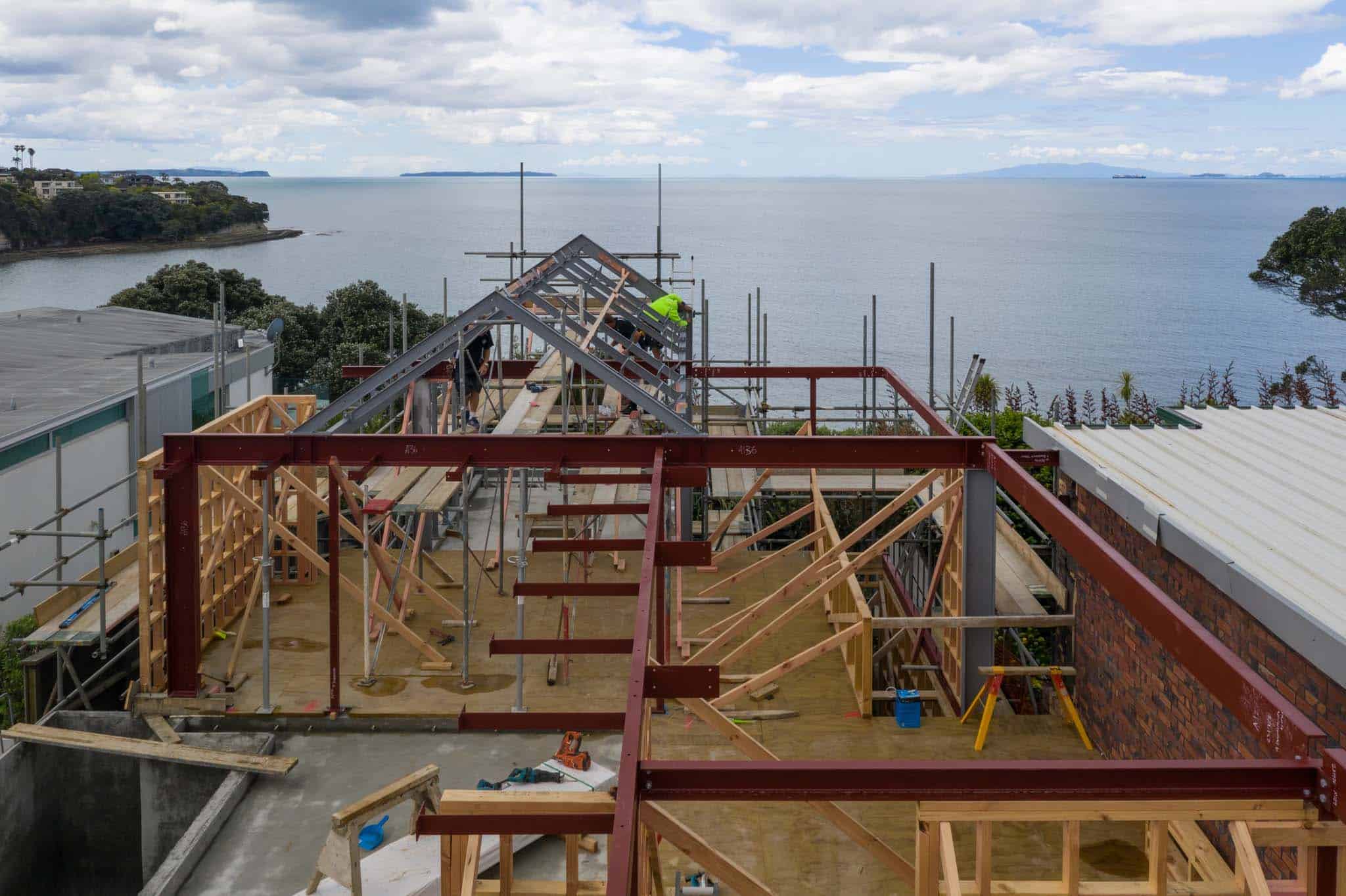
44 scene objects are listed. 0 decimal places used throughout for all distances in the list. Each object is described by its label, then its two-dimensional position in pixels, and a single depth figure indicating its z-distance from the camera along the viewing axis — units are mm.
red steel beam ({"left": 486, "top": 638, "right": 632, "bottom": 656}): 8133
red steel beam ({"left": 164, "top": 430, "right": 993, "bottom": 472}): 12336
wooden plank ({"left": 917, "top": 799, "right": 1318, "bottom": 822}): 5512
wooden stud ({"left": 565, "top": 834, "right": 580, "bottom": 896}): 7445
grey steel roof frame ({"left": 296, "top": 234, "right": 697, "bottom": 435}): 14172
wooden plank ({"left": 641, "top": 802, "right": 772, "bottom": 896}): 5934
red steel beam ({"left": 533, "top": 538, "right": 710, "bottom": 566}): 8367
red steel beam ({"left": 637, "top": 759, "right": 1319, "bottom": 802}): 5461
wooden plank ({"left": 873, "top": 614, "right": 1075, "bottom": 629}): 12531
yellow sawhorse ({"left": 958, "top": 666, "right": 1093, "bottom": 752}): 12117
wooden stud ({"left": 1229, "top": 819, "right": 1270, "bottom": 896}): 5750
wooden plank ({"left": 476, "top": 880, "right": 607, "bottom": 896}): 8039
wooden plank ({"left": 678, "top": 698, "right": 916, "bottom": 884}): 7809
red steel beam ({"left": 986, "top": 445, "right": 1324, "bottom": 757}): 5660
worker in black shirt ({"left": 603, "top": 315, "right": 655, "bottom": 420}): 20903
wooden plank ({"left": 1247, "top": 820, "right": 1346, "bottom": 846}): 5391
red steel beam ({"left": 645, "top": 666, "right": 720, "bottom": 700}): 6684
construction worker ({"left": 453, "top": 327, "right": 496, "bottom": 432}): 16970
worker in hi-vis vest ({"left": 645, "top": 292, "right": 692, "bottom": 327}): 20719
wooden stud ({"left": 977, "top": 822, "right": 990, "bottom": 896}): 6161
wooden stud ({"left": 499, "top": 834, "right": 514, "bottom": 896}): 7629
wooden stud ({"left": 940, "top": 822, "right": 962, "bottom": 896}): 6316
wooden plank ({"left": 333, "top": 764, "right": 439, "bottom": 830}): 8578
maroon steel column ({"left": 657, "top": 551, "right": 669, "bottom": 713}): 10281
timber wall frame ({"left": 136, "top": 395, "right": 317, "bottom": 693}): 12891
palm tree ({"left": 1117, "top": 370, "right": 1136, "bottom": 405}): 42550
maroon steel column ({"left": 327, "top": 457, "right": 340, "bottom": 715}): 12641
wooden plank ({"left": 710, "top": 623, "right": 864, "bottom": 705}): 12117
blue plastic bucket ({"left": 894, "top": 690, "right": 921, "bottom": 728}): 12305
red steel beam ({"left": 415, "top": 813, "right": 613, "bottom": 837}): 5867
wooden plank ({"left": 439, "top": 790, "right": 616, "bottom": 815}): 7176
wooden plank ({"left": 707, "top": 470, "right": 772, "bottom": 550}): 16688
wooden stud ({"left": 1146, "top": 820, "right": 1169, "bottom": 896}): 6336
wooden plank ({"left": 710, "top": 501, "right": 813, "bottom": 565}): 16484
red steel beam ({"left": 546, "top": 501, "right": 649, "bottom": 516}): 12594
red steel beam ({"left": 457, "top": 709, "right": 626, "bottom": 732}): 6797
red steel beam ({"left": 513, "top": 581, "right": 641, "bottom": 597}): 9289
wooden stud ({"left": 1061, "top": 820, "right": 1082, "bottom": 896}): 6363
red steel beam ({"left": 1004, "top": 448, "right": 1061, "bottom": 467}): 13188
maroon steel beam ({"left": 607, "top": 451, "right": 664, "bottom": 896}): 4309
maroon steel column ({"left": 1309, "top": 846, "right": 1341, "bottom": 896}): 5574
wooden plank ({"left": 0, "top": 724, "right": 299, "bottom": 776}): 11727
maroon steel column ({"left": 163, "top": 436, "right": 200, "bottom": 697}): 12500
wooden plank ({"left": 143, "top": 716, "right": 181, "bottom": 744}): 12430
